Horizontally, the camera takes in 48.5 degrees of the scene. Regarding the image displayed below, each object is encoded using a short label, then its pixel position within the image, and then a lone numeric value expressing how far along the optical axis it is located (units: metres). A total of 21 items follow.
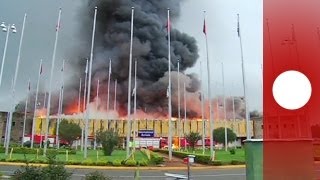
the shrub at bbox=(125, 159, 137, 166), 22.56
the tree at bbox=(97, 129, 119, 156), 30.49
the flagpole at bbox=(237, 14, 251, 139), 23.43
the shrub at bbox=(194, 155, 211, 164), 24.98
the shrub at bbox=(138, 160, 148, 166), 22.88
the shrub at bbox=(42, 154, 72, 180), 7.42
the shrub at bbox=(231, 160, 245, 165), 24.33
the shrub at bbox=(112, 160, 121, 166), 22.41
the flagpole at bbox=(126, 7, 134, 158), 26.48
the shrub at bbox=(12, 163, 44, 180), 7.34
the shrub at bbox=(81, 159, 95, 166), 22.22
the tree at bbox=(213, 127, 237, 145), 60.66
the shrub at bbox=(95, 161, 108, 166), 22.20
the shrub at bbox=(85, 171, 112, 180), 7.82
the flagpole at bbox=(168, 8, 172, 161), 26.55
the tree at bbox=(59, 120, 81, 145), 56.16
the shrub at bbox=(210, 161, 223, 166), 24.09
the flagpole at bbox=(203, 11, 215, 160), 25.44
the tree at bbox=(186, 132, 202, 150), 47.66
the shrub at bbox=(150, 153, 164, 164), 24.54
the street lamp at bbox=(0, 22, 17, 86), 22.43
